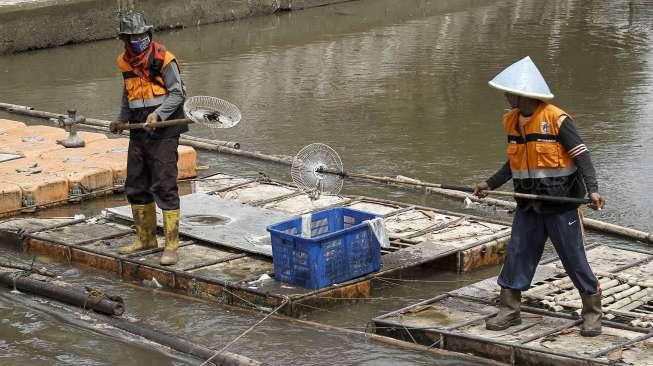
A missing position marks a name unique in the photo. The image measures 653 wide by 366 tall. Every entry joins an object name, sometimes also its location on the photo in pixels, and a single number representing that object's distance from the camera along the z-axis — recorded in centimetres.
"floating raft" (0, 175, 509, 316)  1182
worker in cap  1241
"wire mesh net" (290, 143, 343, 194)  1251
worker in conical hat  981
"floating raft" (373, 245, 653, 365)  960
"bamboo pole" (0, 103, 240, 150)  1847
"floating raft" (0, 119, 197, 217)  1527
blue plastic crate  1148
